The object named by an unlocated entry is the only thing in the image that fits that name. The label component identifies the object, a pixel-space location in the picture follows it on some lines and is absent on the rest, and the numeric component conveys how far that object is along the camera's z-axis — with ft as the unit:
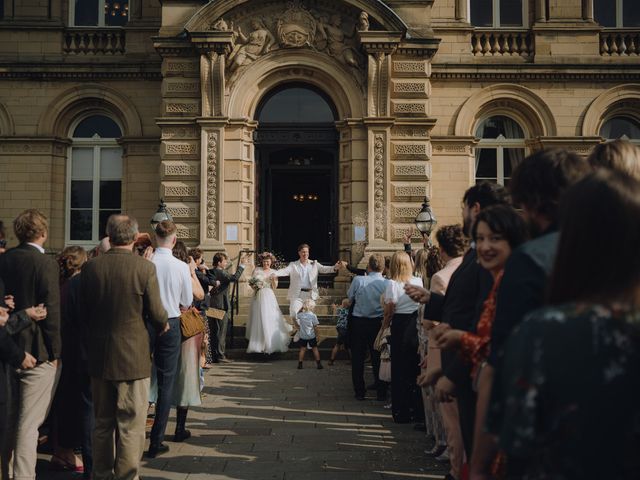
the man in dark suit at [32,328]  17.39
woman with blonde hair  25.98
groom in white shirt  43.16
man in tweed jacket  17.28
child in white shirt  38.93
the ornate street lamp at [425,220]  44.32
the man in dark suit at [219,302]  40.57
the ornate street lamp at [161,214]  46.09
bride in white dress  40.91
